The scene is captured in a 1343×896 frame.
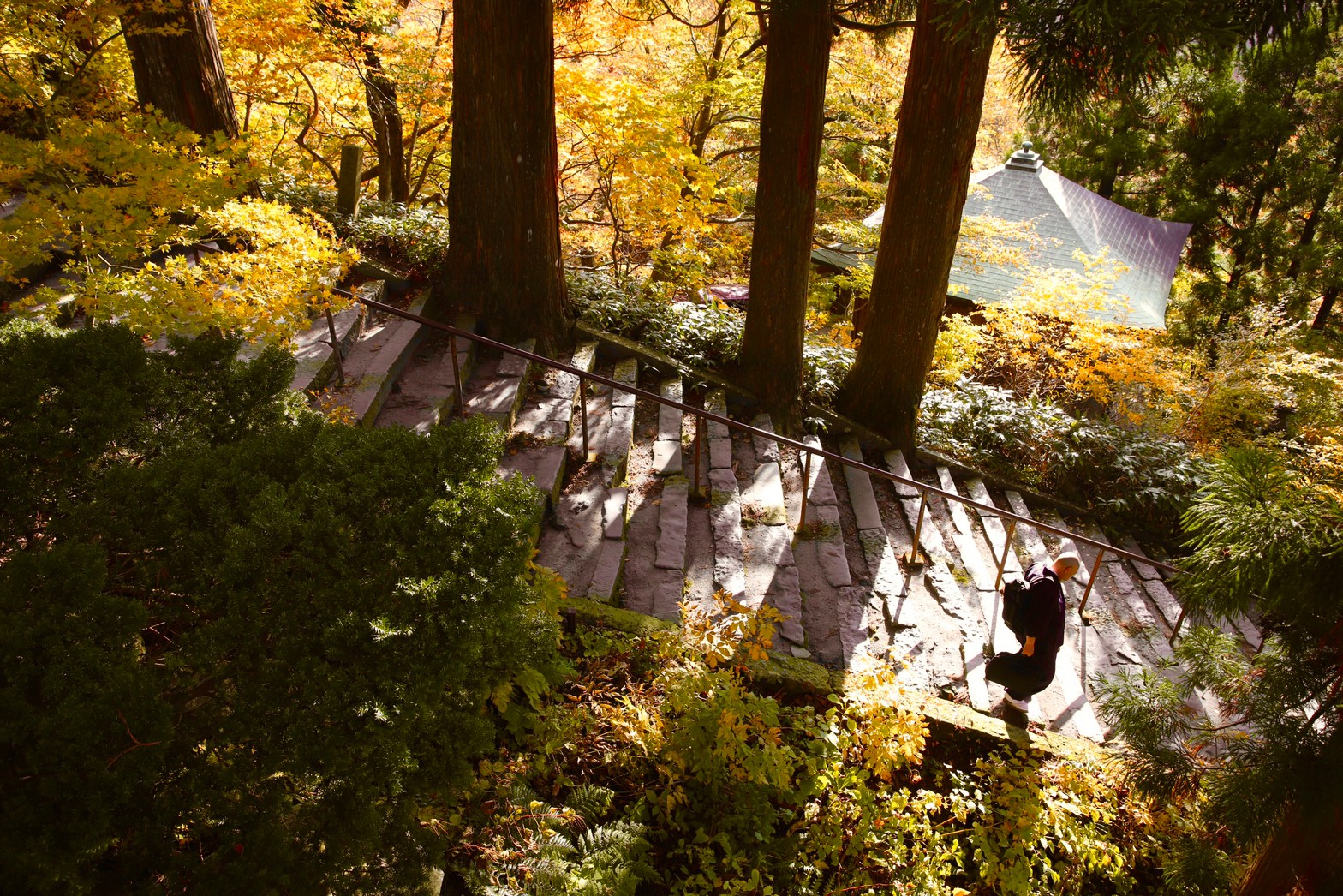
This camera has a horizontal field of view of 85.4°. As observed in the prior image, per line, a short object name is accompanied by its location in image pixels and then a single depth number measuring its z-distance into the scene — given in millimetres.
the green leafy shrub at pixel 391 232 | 6770
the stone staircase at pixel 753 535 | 4902
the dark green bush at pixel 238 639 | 1820
